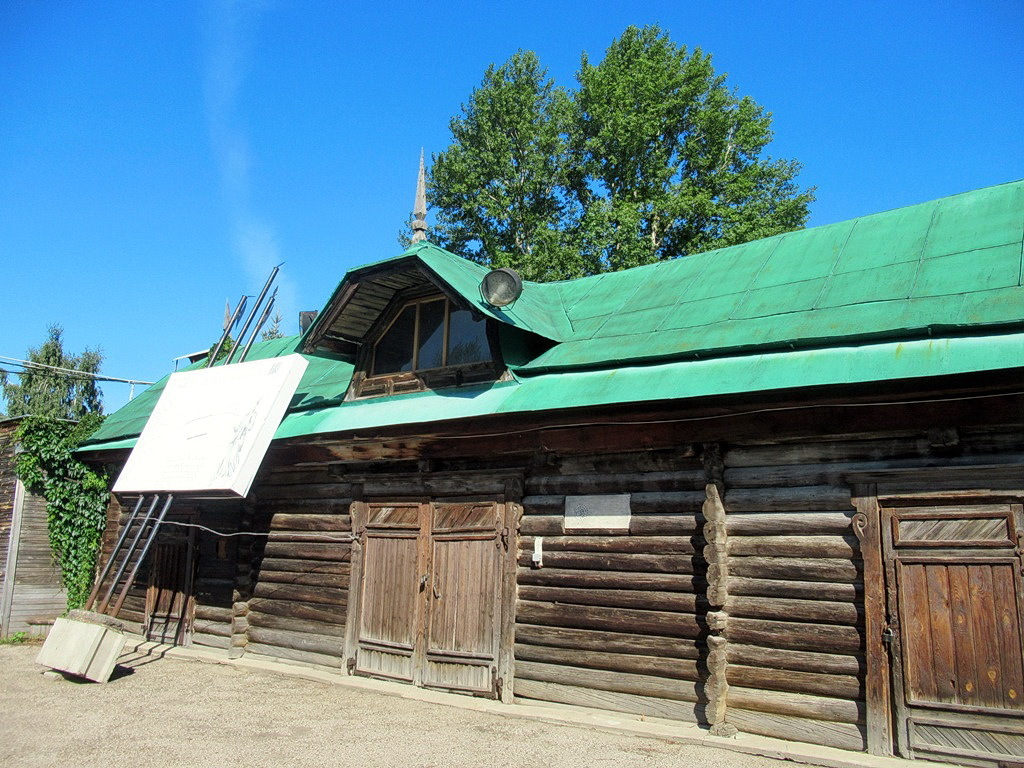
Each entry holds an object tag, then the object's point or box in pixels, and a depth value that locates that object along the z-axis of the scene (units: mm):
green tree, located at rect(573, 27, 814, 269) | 25719
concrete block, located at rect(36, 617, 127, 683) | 9766
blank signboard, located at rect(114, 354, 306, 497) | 10594
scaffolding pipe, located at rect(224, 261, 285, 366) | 13219
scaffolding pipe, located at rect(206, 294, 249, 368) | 13438
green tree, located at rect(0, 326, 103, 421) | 41844
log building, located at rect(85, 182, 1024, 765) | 6617
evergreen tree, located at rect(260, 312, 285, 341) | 44375
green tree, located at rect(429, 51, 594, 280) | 28266
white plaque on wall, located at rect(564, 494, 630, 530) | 8453
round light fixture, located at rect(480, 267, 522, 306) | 9688
